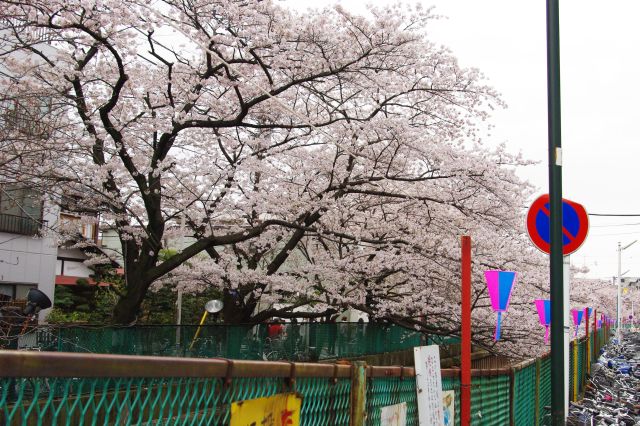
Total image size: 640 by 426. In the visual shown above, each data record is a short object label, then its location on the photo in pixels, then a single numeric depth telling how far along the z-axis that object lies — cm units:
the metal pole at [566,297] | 644
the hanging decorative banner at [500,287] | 722
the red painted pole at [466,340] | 540
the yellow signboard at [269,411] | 257
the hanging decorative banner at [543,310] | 1263
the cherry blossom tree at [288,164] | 1100
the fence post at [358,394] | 372
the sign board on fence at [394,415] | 417
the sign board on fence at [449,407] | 519
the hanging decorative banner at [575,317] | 2027
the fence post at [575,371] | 1623
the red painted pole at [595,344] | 3091
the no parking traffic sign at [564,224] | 706
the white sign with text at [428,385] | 467
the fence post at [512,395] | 756
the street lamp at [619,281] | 4888
